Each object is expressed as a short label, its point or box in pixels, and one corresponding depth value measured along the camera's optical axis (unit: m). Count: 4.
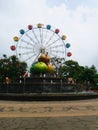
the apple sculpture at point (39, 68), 20.14
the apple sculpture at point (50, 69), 20.94
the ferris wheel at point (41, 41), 24.58
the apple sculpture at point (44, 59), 21.53
